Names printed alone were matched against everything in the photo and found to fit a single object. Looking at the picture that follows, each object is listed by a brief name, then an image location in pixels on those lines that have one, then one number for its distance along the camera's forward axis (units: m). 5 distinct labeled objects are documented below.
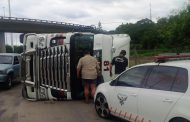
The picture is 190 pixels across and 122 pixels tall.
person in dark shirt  5.40
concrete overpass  24.39
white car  2.79
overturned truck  5.20
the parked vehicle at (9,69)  7.18
